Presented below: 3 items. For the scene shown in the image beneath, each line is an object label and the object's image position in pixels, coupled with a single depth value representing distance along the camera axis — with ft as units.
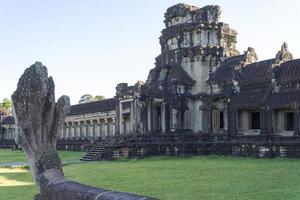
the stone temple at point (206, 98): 95.64
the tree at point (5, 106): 256.27
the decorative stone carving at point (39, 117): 29.89
